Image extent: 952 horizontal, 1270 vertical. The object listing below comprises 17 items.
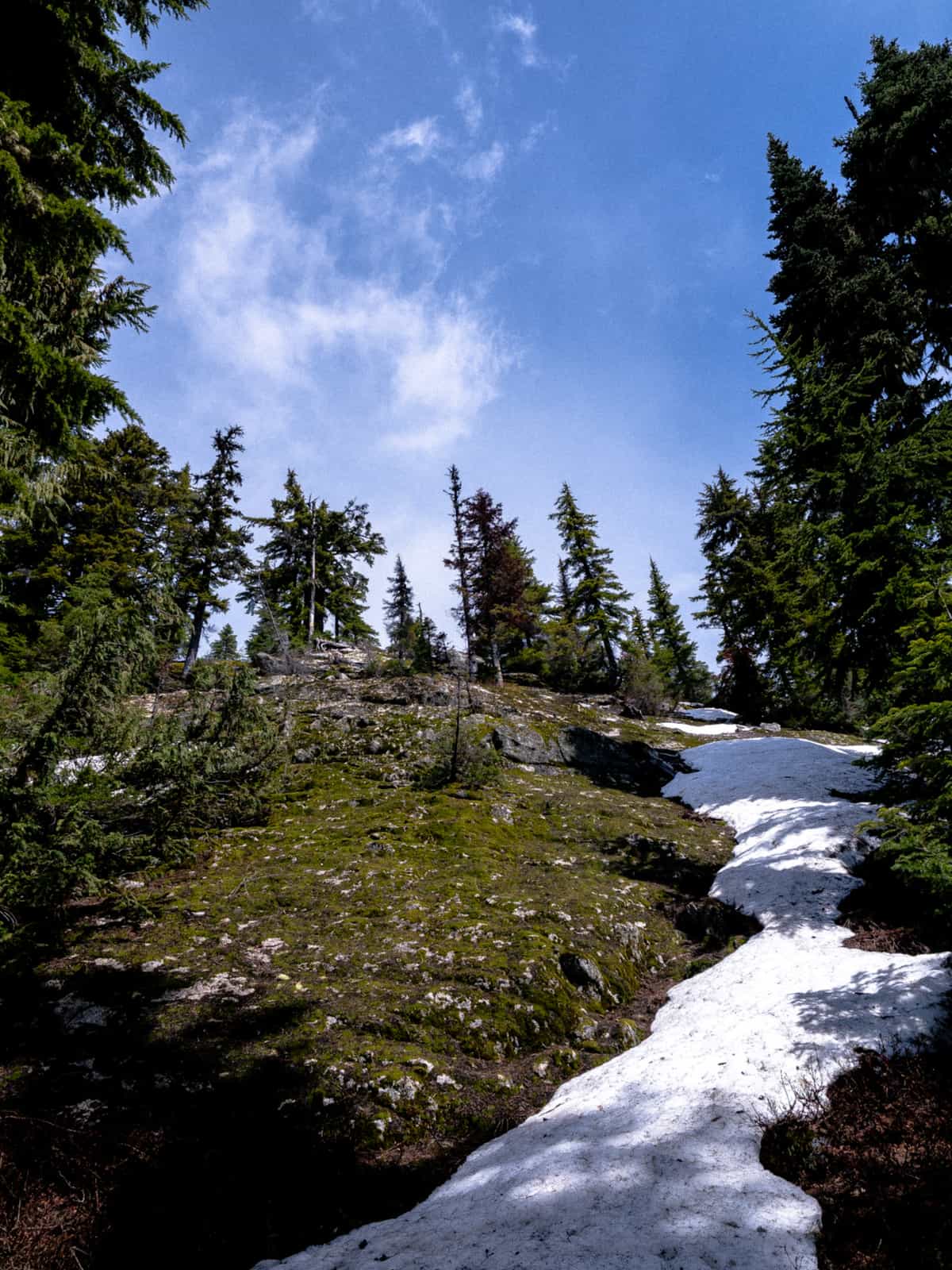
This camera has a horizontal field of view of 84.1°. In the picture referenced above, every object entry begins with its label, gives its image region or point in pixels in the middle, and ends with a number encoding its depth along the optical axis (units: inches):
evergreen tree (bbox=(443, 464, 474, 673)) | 1218.0
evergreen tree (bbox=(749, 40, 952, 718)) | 392.2
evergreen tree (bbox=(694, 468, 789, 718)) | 1131.3
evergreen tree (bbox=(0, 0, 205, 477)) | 247.0
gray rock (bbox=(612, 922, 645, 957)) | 379.9
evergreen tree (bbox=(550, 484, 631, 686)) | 1357.0
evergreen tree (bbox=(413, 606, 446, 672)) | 1120.8
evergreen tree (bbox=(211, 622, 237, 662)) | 2188.5
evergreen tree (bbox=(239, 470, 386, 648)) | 1371.8
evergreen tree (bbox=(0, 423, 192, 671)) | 850.1
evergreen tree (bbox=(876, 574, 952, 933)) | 202.5
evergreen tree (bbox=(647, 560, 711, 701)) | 1658.5
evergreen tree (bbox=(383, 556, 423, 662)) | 1956.2
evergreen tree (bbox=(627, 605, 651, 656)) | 1749.1
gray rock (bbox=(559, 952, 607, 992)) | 330.0
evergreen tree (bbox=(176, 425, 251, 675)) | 1051.9
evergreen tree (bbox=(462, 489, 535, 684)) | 1323.8
